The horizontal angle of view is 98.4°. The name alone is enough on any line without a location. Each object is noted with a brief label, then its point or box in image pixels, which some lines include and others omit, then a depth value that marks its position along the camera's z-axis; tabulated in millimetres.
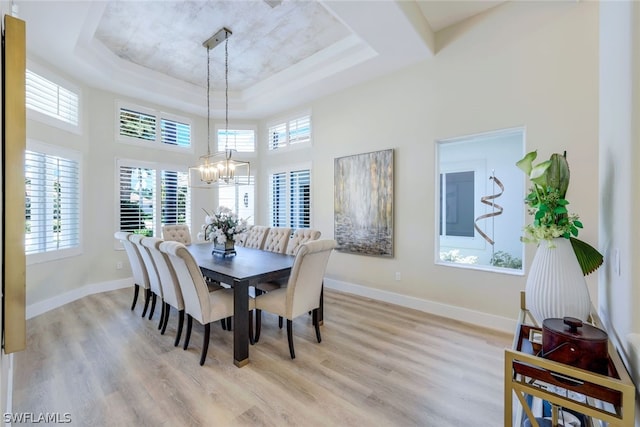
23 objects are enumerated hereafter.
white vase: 1369
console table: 958
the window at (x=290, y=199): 5344
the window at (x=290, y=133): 5371
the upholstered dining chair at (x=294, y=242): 3488
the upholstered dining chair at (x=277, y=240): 4148
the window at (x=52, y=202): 3607
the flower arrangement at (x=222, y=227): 3586
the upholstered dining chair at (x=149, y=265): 3049
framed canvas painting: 4164
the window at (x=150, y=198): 4984
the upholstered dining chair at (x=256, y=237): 4507
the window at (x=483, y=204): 4215
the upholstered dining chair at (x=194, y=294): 2414
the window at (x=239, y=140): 6184
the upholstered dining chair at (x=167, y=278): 2715
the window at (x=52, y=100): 3617
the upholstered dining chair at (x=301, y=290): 2574
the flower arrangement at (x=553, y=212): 1425
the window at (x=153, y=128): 5016
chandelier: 3533
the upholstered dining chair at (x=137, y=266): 3438
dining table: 2504
